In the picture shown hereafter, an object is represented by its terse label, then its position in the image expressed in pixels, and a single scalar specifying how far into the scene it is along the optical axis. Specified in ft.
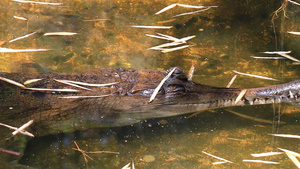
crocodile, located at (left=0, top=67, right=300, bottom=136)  24.56
